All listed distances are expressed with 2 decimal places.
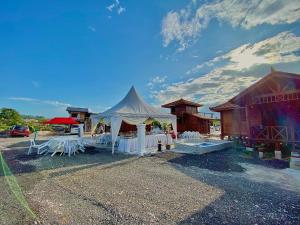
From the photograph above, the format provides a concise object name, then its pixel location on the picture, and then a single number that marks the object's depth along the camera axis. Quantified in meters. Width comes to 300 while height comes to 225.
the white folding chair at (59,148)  10.84
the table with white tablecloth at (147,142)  11.20
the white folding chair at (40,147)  10.94
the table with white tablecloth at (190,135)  17.94
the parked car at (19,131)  23.45
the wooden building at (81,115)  33.50
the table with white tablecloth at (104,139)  14.24
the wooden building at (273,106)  9.81
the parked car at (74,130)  27.89
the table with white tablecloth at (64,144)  10.86
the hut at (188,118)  25.34
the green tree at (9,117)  31.85
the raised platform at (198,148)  10.84
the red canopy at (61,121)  11.67
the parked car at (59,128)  32.22
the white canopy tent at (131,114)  11.30
